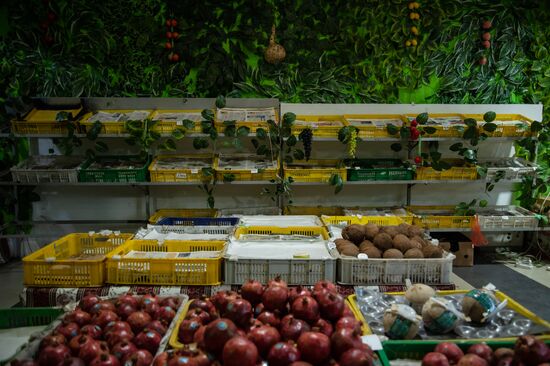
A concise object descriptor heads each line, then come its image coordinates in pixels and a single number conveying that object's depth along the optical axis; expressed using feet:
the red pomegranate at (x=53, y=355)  5.60
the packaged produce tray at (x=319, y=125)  16.37
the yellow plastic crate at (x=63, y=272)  9.96
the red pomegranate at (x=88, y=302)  7.29
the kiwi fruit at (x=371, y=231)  11.01
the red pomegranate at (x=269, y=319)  6.31
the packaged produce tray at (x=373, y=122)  16.53
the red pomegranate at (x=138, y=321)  6.72
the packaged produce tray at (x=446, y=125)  16.52
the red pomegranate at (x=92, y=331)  6.25
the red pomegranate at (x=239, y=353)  5.15
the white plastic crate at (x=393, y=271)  9.93
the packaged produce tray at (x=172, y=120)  16.12
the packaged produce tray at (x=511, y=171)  16.76
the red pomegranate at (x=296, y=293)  6.72
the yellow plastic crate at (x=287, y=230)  12.30
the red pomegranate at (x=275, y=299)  6.61
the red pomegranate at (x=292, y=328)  5.89
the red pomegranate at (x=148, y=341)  6.20
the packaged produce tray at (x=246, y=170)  15.98
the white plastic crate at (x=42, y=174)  15.93
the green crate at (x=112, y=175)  15.97
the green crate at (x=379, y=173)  16.46
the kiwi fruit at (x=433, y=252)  10.12
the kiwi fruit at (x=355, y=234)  11.00
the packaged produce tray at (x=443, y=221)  16.55
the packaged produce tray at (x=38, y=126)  15.99
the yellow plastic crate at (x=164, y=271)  9.96
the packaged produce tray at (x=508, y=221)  16.72
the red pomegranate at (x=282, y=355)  5.36
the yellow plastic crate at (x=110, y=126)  15.96
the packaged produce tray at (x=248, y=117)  16.14
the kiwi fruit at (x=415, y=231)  11.07
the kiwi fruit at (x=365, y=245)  10.49
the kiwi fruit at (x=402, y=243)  10.36
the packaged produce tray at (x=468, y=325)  6.86
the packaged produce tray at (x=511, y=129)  16.63
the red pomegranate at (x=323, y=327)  5.96
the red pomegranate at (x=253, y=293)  6.74
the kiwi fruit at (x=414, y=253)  10.07
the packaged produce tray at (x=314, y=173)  16.29
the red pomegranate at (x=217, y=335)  5.43
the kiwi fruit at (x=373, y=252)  10.18
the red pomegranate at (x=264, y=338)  5.60
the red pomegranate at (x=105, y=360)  5.37
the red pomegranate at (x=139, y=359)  5.57
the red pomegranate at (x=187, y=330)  6.31
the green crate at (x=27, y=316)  7.61
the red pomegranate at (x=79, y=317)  6.77
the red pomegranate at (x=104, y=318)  6.68
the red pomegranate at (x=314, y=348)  5.44
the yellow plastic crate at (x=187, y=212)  16.93
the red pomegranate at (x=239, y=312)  6.12
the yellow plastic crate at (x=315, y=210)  17.12
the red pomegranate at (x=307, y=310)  6.24
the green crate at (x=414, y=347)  6.17
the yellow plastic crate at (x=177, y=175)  15.93
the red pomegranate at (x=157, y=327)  6.50
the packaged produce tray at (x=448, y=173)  16.65
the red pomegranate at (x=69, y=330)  6.27
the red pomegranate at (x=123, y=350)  5.77
